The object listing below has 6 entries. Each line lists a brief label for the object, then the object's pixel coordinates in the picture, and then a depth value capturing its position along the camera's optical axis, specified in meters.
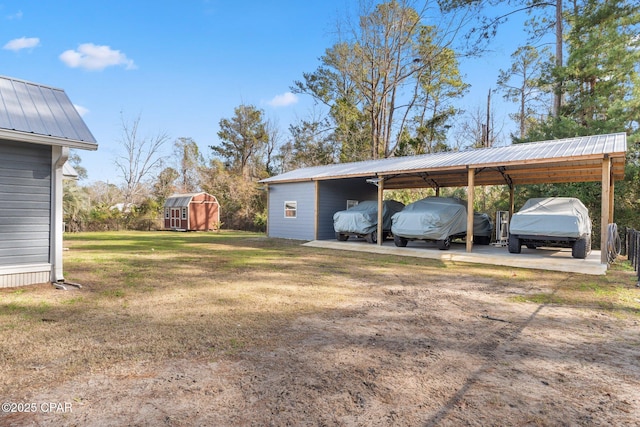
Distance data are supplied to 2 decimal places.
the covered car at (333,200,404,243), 13.20
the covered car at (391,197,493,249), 10.92
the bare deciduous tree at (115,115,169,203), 31.34
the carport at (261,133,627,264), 8.53
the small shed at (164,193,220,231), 24.50
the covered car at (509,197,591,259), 8.71
